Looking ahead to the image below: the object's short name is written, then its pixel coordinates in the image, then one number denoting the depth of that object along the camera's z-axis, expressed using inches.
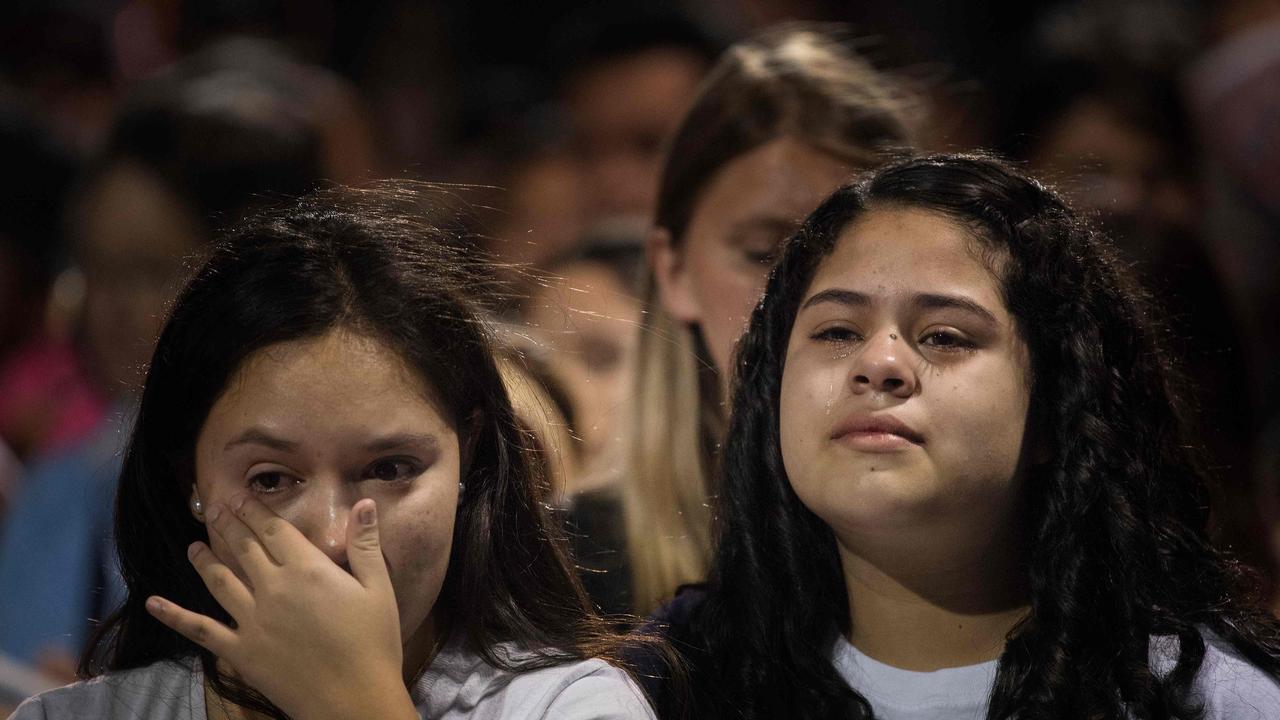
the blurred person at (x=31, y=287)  298.2
